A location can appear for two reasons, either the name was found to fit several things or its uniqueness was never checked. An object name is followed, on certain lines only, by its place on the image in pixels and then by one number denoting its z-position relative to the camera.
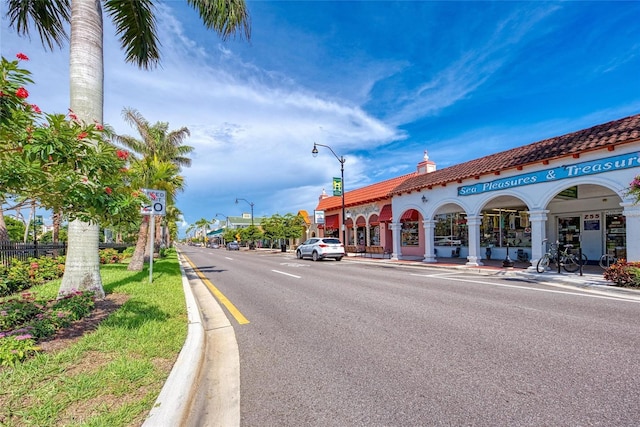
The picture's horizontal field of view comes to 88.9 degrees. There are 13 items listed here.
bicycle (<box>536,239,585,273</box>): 12.62
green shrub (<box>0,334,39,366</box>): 3.52
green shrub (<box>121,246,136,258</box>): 21.91
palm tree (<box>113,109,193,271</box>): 14.73
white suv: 22.34
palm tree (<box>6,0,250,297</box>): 6.94
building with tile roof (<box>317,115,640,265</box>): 11.17
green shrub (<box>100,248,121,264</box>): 17.33
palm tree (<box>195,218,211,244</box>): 126.70
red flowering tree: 2.91
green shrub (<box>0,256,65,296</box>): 8.66
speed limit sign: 10.43
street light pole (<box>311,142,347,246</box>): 24.20
